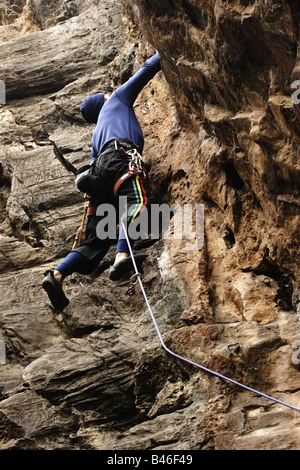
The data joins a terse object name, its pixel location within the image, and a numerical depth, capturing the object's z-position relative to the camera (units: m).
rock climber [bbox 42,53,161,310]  6.36
